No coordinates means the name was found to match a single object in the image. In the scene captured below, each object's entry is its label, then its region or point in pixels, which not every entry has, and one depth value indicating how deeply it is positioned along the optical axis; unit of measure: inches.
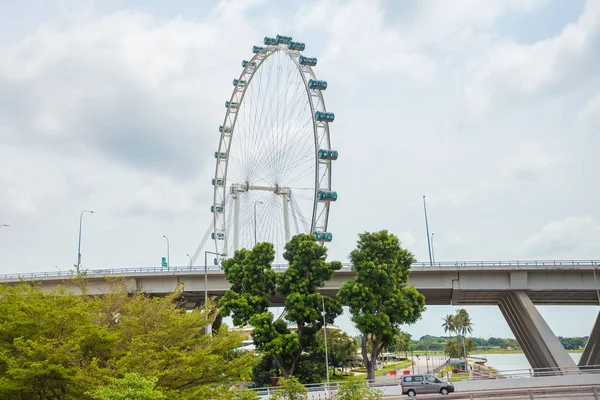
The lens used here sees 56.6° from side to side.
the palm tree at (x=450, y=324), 4986.7
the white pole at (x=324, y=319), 1798.7
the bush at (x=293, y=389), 1028.5
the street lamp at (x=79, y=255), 2598.9
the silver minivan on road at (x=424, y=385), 1470.2
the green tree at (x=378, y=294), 1790.1
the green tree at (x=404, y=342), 4405.5
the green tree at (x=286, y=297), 1764.3
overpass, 2022.6
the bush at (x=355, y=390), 961.5
